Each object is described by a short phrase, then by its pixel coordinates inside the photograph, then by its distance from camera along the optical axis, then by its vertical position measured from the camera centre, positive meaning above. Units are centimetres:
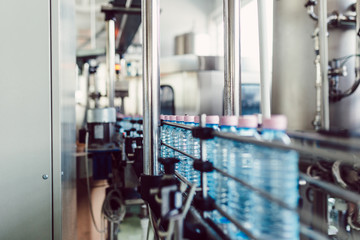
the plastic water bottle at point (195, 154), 84 -10
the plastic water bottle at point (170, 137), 98 -6
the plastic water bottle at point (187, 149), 85 -9
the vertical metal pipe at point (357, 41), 127 +37
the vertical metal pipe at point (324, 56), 108 +25
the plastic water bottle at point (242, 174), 56 -12
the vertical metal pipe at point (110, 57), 217 +50
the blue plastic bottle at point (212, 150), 70 -8
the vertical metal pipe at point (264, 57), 92 +21
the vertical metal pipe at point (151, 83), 85 +12
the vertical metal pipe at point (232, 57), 95 +21
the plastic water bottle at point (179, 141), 90 -7
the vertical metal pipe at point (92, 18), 455 +179
